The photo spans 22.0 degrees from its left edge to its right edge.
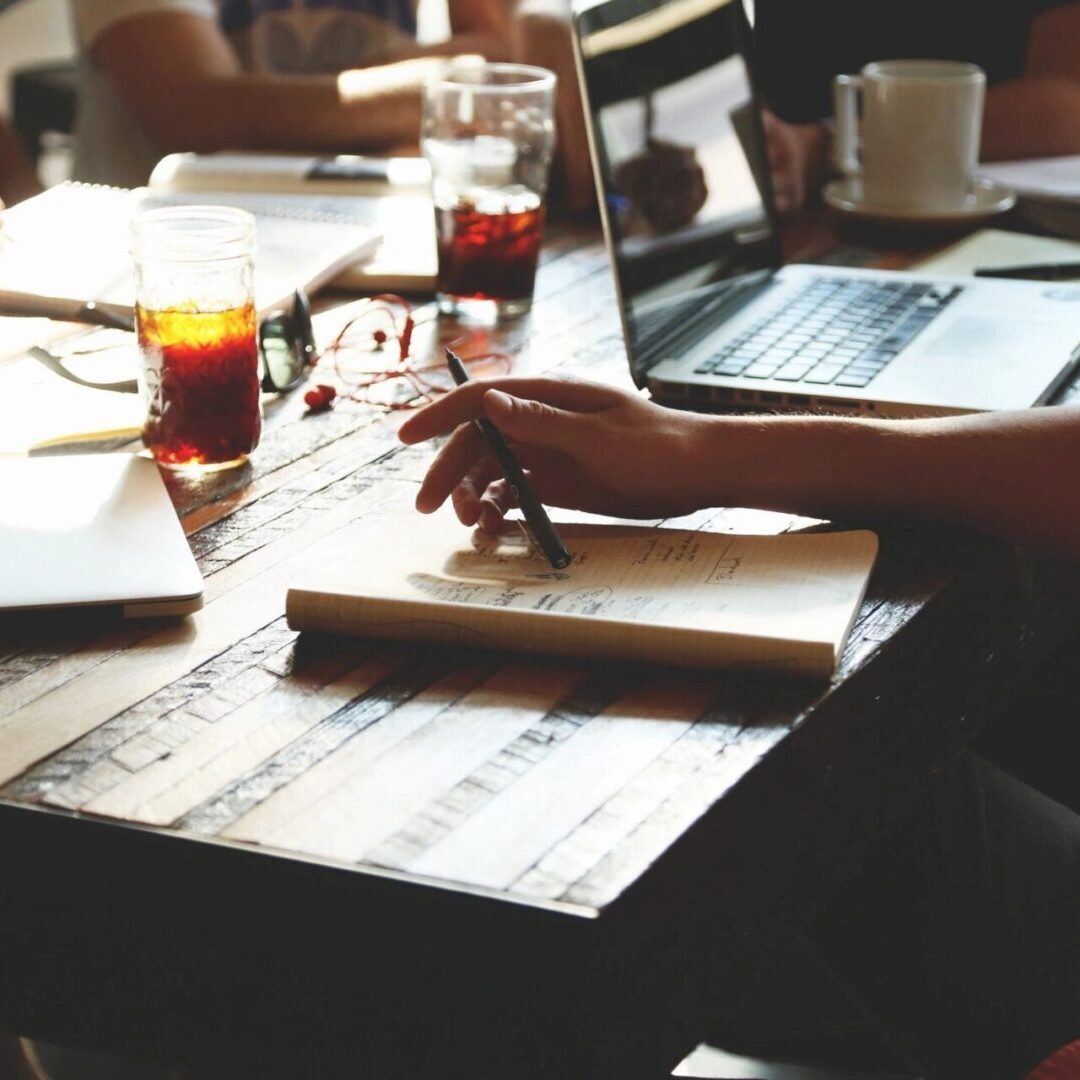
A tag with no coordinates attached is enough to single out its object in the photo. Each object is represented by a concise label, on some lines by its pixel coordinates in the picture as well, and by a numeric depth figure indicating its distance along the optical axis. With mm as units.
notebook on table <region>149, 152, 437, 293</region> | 1917
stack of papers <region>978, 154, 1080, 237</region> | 1990
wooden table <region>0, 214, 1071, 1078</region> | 1122
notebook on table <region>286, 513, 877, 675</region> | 1319
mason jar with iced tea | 1511
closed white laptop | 1362
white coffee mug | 1939
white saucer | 1947
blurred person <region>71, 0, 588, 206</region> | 2250
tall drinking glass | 1767
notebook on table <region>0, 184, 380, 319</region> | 1739
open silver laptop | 1617
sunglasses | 1631
